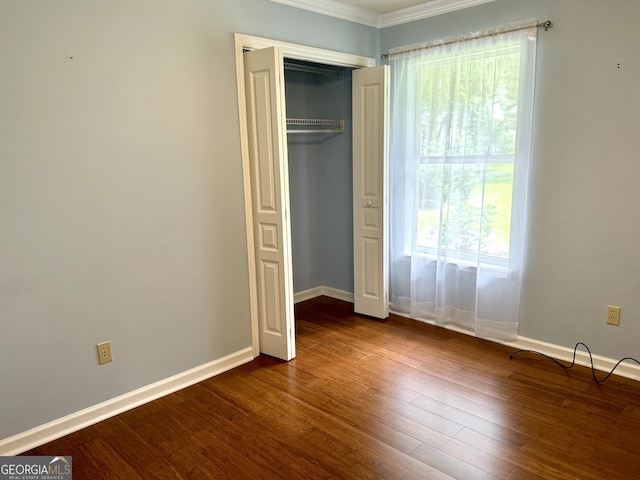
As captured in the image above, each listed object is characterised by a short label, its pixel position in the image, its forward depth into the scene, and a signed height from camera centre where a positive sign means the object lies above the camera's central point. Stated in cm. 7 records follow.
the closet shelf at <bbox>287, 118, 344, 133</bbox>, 412 +35
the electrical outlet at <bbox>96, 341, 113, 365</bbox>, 260 -106
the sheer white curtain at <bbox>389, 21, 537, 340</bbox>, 321 -12
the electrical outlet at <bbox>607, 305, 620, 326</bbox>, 293 -103
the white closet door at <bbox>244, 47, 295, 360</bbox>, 300 -24
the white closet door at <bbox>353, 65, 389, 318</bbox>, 376 -26
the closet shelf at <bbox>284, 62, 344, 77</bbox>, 380 +80
